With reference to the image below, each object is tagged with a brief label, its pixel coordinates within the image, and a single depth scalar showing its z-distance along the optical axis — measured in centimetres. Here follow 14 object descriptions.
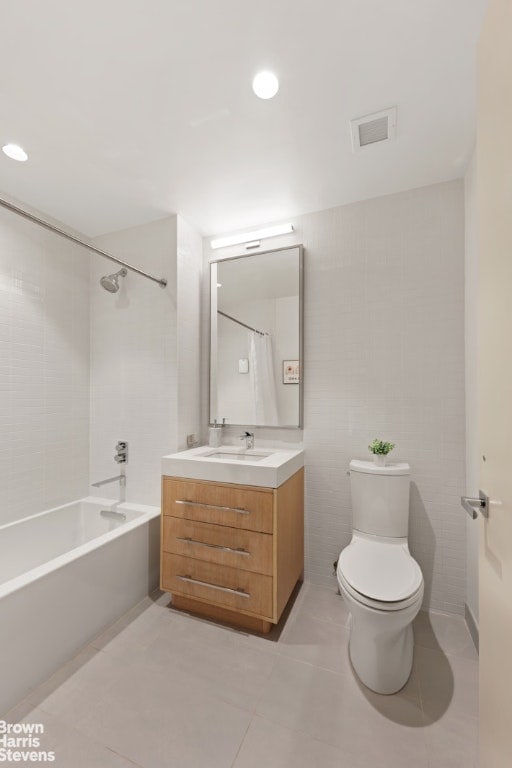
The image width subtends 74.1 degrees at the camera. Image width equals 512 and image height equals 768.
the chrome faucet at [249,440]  225
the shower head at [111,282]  235
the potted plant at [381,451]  189
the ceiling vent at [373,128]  149
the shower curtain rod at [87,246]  150
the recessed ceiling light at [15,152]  169
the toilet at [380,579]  134
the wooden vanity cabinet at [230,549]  169
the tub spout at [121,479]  243
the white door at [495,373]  67
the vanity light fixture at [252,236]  229
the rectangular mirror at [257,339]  226
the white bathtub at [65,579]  135
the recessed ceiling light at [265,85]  131
